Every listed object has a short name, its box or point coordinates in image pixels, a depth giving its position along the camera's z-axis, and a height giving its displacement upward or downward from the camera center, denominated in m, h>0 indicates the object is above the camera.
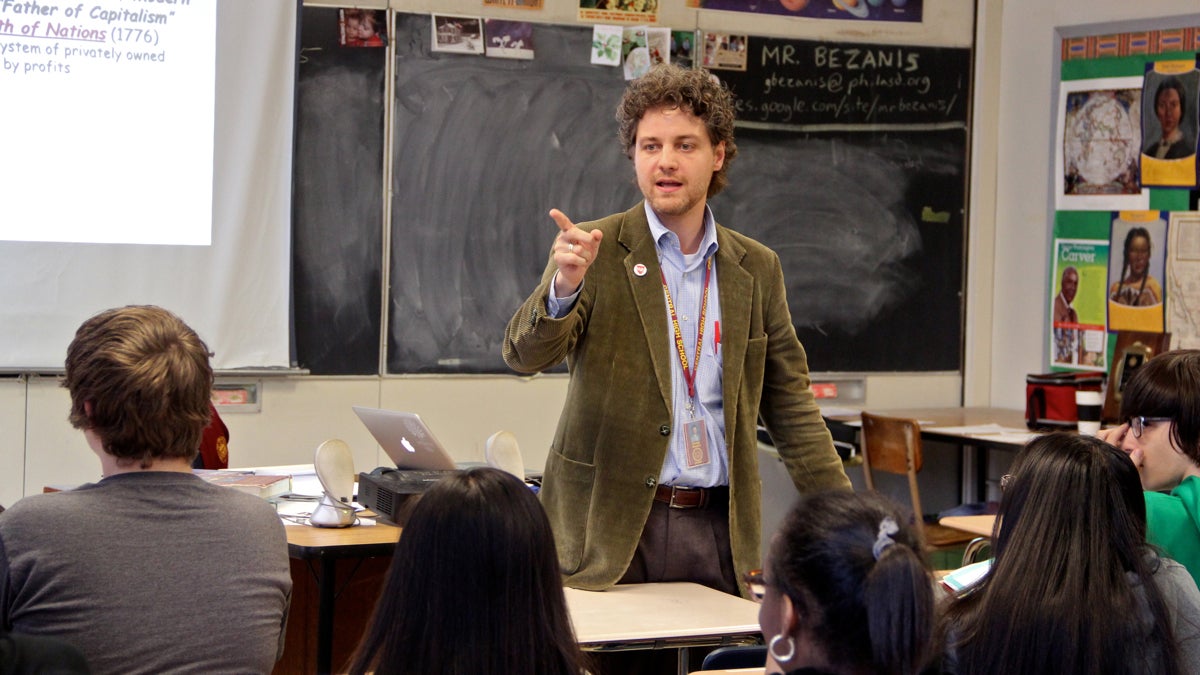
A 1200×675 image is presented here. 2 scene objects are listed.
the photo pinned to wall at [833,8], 5.52 +1.41
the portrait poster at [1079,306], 5.64 +0.10
